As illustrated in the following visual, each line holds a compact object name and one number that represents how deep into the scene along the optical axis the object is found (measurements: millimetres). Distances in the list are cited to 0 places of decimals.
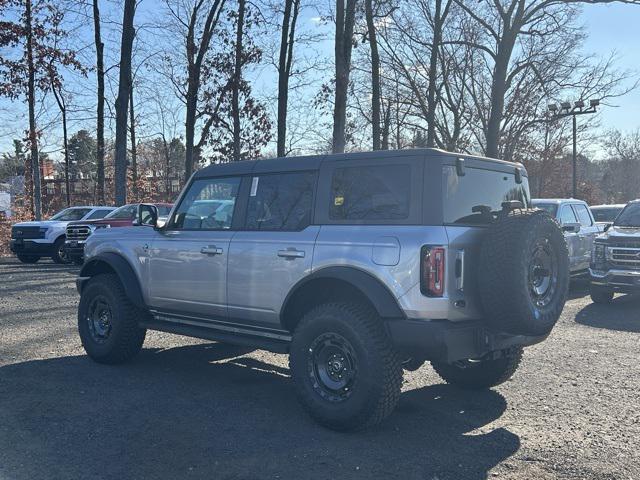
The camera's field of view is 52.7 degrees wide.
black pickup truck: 10703
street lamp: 28348
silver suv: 4609
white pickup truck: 18172
